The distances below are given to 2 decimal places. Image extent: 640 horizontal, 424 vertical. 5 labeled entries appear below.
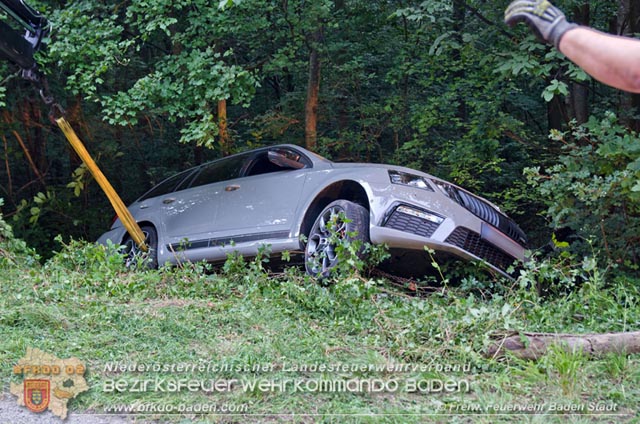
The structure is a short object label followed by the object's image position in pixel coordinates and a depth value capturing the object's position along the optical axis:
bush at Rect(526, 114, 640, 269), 5.66
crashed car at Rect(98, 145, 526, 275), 5.50
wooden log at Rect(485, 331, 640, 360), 3.65
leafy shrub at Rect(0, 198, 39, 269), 6.84
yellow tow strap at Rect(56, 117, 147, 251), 7.68
